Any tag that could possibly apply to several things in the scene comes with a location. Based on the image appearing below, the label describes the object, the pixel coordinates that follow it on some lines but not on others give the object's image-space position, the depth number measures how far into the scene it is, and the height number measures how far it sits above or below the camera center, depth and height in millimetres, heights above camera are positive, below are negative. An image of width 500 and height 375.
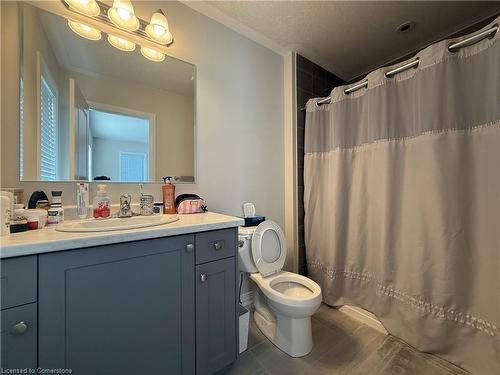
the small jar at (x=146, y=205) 1198 -86
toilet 1216 -650
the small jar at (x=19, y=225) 761 -126
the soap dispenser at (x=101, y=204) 1081 -73
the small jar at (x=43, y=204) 945 -61
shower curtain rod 1029 +767
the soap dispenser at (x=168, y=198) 1271 -53
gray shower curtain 1062 -91
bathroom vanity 621 -396
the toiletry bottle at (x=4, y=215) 707 -82
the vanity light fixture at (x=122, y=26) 1113 +952
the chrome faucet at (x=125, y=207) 1136 -92
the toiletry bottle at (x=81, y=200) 1057 -48
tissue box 1572 -241
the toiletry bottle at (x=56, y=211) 920 -90
